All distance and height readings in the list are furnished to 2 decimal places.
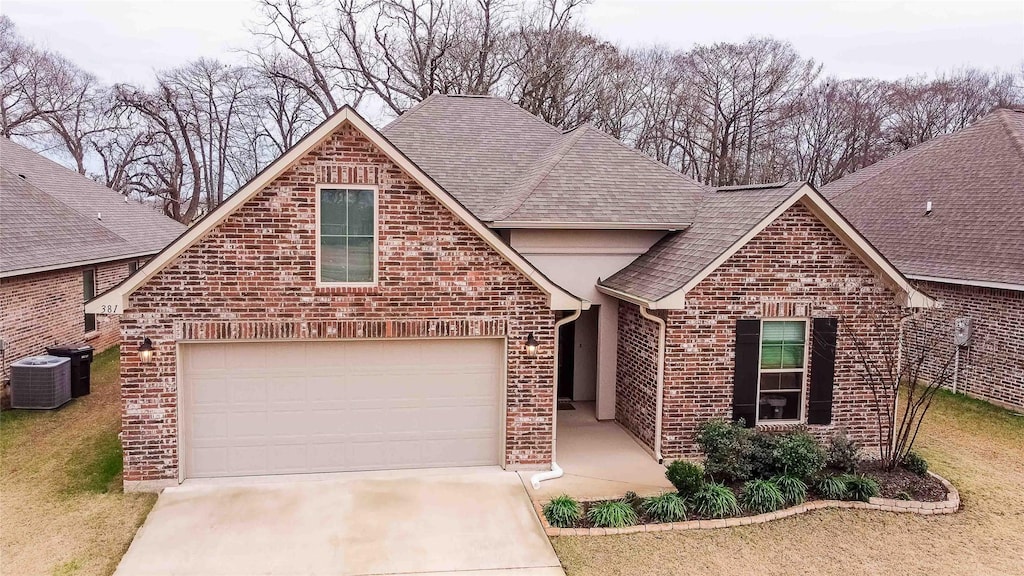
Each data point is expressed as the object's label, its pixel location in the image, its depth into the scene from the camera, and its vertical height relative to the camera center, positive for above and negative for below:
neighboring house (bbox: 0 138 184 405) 13.35 -0.03
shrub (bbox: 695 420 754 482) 8.95 -2.50
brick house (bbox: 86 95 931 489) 8.77 -0.94
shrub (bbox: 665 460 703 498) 8.46 -2.69
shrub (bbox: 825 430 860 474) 9.40 -2.63
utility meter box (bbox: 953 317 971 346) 14.34 -1.34
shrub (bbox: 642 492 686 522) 8.18 -2.99
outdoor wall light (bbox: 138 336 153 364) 8.60 -1.26
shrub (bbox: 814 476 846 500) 8.88 -2.93
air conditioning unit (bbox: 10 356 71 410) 12.44 -2.47
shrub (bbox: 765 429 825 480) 8.92 -2.54
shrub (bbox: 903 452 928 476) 9.56 -2.79
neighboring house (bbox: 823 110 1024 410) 13.66 +0.72
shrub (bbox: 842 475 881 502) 8.84 -2.91
